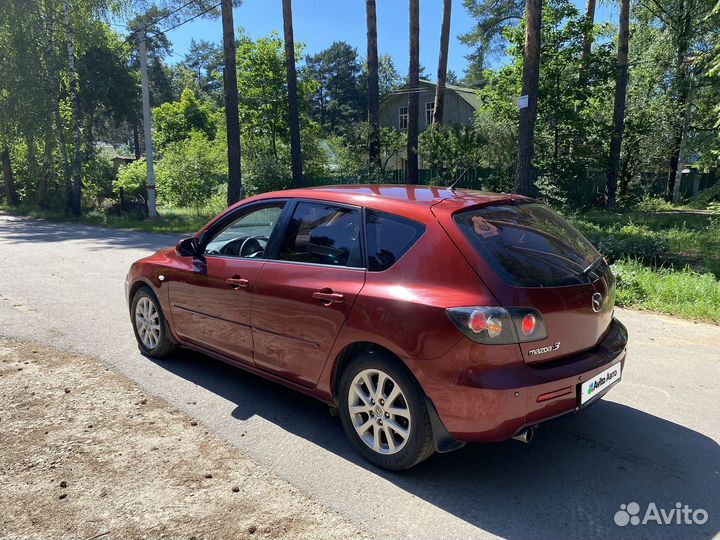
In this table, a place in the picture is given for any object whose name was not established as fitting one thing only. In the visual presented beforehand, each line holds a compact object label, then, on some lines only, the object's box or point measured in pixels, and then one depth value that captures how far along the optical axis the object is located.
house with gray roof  41.62
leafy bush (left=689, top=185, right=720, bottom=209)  10.30
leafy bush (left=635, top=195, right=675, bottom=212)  23.20
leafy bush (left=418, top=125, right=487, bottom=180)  23.02
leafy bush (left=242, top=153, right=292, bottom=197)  24.83
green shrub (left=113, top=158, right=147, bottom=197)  23.50
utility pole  20.47
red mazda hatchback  2.83
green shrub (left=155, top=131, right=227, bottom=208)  27.33
